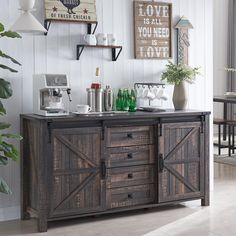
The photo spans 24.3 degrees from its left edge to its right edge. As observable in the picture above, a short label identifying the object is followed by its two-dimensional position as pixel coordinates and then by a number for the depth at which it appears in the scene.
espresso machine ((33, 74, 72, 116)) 4.43
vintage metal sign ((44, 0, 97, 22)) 4.68
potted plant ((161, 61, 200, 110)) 5.10
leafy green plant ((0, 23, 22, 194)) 4.02
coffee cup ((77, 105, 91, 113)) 4.60
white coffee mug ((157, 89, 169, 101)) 5.16
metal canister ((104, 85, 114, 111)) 4.86
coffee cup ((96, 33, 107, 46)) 4.91
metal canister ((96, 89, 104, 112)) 4.78
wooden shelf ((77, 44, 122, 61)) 4.82
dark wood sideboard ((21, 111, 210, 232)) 4.31
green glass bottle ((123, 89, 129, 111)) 4.98
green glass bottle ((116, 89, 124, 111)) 4.98
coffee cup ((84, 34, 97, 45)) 4.82
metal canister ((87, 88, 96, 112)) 4.78
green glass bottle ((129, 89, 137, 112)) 4.95
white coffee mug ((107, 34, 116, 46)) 4.96
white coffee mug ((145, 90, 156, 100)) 5.06
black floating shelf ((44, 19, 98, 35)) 4.68
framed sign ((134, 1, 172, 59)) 5.17
